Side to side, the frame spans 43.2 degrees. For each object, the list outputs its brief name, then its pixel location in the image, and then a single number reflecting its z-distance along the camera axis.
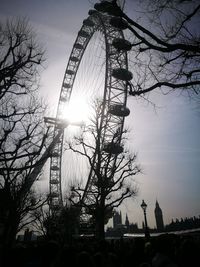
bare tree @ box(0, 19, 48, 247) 10.08
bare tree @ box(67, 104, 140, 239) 16.67
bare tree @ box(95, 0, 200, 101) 5.98
